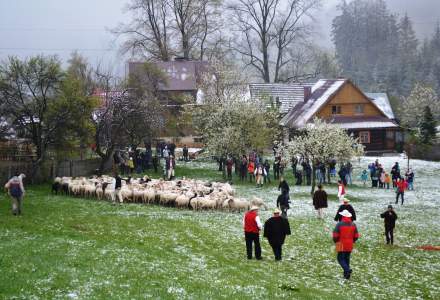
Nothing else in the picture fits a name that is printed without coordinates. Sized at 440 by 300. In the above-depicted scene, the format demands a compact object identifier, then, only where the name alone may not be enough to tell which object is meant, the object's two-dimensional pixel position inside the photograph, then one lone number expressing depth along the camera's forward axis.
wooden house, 60.56
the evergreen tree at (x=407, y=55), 117.18
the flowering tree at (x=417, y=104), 88.81
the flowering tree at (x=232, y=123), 43.47
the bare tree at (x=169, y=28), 75.50
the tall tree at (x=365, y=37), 145.75
